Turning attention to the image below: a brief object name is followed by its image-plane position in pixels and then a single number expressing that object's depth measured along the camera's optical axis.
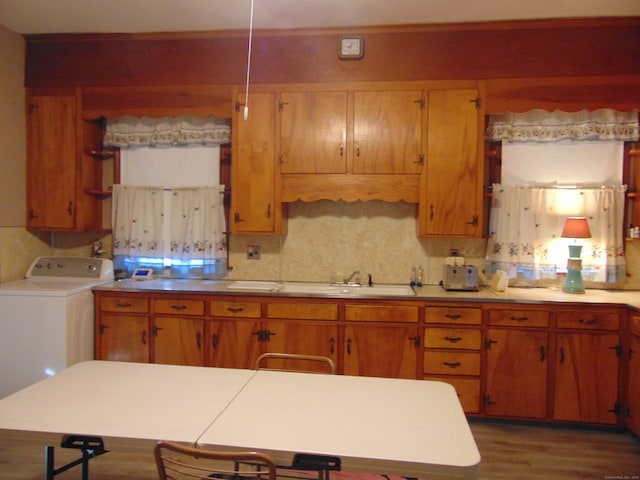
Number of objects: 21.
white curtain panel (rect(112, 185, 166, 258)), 3.52
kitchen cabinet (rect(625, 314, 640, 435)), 2.59
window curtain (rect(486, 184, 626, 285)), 3.13
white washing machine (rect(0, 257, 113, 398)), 2.88
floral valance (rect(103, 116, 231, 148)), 3.44
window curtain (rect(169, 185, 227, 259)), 3.46
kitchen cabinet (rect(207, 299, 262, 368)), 3.00
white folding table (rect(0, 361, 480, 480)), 1.15
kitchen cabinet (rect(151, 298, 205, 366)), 3.05
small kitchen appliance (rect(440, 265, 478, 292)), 3.06
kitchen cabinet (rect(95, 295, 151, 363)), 3.10
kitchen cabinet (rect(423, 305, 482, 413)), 2.84
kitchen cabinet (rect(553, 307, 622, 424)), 2.74
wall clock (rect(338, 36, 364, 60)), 3.10
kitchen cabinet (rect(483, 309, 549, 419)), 2.80
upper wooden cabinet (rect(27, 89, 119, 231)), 3.35
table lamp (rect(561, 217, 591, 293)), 3.00
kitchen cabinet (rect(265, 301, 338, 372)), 2.94
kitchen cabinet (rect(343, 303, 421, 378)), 2.89
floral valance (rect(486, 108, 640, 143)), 3.09
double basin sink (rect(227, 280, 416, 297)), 2.98
